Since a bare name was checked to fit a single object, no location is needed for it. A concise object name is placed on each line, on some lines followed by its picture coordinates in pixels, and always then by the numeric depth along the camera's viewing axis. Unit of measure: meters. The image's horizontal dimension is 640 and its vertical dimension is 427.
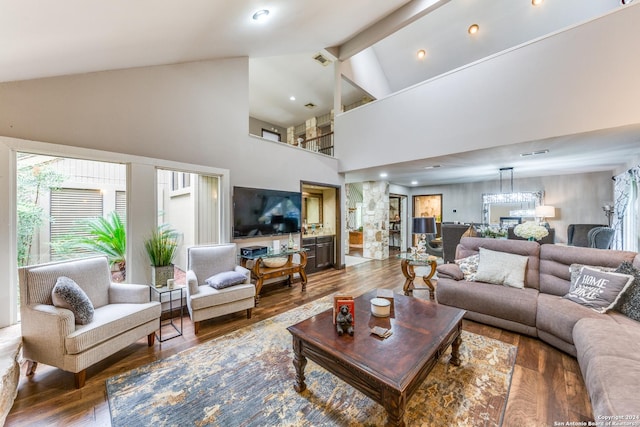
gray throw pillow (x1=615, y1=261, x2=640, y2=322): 2.08
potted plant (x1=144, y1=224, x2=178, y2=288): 2.82
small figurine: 1.80
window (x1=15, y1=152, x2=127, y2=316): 2.40
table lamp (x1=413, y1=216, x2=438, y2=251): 4.07
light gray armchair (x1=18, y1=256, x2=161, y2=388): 1.85
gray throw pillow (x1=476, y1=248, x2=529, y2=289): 2.88
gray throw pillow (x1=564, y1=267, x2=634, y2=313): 2.19
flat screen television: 3.93
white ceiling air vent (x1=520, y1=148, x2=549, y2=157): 3.86
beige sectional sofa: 1.35
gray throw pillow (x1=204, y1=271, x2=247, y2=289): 2.96
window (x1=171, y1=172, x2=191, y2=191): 3.57
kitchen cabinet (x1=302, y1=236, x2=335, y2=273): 5.28
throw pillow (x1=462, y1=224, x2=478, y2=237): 4.73
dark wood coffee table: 1.34
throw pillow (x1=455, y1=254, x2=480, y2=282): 3.19
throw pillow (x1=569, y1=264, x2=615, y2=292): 2.44
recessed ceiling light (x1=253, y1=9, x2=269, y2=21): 2.67
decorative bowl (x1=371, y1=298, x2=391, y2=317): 2.08
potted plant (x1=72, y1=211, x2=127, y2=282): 2.88
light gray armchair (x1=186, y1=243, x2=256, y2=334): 2.74
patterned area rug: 1.58
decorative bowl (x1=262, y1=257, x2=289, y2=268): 3.94
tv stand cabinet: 3.68
